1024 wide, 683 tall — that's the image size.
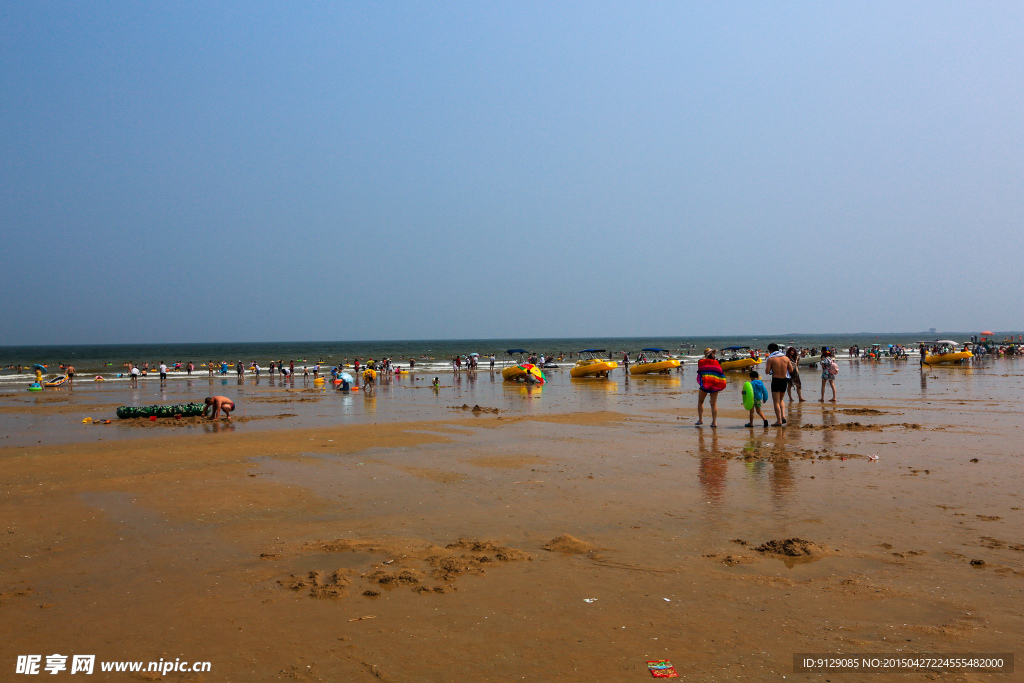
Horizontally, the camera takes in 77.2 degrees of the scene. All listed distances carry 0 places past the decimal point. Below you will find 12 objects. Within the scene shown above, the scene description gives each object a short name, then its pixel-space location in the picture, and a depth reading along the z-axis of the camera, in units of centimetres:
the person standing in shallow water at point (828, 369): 1983
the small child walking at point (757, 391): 1375
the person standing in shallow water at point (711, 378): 1377
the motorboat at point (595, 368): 3675
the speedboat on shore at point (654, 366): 4008
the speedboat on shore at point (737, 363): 3703
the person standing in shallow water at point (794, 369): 1820
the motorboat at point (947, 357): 4325
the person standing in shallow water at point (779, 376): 1420
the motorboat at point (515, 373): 3384
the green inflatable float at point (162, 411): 1814
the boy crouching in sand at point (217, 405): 1789
